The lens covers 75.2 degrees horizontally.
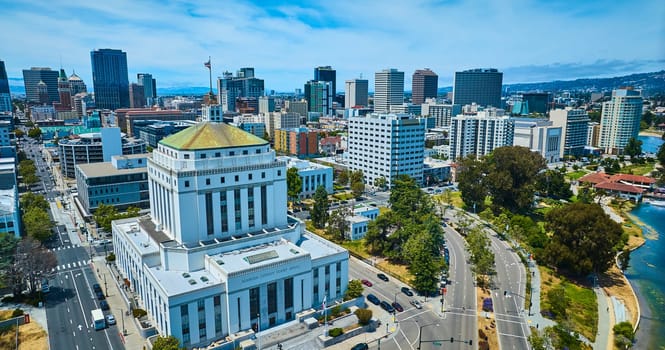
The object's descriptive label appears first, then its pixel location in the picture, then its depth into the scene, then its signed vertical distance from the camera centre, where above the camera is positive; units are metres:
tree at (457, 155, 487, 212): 113.81 -21.04
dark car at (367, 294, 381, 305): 65.44 -29.54
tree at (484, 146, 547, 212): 108.50 -18.31
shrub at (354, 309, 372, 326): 58.19 -28.27
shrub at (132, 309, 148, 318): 59.22 -28.64
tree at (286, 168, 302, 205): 113.31 -21.03
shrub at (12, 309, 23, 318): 59.06 -28.70
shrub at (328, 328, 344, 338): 55.67 -29.27
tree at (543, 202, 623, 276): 74.06 -23.50
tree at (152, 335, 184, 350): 47.62 -26.53
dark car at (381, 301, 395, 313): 63.53 -29.78
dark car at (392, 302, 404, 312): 63.68 -29.74
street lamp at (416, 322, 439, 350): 55.61 -30.19
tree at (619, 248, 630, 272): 80.94 -28.62
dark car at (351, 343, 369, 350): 53.84 -30.04
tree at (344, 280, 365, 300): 63.88 -27.36
